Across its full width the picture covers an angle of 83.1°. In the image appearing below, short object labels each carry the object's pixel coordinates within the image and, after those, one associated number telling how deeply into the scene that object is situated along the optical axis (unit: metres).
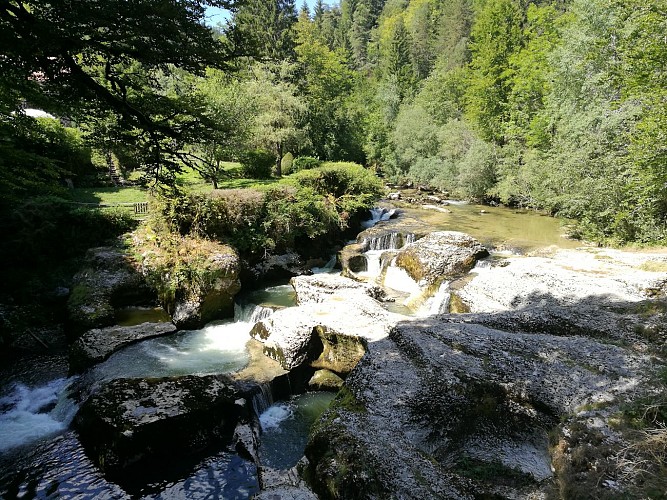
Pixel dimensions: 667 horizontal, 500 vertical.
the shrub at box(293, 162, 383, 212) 18.11
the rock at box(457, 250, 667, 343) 7.24
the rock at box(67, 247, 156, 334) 9.51
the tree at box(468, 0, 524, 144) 30.73
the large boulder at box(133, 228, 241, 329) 10.47
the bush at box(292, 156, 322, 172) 23.58
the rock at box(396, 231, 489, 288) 12.75
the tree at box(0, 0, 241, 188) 3.49
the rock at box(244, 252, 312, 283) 13.20
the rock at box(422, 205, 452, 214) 24.30
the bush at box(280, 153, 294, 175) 25.05
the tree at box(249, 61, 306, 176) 21.11
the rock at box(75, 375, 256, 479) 5.83
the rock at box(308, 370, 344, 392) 7.93
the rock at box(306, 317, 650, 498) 4.08
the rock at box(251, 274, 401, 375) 7.96
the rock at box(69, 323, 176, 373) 8.35
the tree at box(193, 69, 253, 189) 16.32
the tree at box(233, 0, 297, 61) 39.69
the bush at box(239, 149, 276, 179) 20.79
